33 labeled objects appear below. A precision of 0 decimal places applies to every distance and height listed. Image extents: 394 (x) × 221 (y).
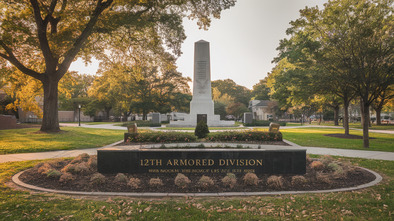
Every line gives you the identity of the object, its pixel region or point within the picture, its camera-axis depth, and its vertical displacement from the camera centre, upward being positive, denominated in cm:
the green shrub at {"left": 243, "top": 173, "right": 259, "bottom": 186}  574 -168
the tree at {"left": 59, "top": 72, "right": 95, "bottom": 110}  2345 +389
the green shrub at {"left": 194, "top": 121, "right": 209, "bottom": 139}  1389 -91
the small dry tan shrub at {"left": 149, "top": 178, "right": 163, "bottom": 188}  567 -172
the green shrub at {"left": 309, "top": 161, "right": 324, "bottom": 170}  724 -165
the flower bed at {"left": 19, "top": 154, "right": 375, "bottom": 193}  557 -177
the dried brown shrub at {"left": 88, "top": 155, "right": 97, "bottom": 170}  712 -154
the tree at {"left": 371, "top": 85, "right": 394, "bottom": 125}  3280 +87
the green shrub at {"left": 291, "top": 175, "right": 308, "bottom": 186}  583 -173
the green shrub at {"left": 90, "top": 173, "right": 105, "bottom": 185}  575 -164
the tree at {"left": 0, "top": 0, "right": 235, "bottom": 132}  1445 +651
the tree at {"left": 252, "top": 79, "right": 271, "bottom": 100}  7640 +891
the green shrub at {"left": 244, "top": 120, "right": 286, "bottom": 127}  3209 -113
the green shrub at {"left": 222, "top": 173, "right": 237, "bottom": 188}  560 -168
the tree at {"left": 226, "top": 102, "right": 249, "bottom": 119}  5522 +165
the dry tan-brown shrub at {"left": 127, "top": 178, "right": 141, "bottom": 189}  554 -171
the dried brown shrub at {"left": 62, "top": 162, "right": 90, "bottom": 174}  659 -158
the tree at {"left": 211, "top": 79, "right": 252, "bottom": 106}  8275 +983
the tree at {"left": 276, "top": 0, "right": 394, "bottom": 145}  1145 +383
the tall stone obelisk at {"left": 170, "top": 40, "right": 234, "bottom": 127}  2998 +343
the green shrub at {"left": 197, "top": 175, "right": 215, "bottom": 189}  553 -169
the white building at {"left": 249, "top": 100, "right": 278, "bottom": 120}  6450 +165
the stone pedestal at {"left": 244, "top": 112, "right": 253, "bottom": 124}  3331 -38
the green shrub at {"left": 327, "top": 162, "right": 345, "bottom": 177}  645 -163
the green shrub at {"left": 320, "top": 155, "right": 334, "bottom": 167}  764 -159
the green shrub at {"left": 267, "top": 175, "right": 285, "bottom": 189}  563 -172
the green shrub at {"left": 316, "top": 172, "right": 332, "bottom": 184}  591 -170
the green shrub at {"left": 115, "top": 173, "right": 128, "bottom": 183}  589 -166
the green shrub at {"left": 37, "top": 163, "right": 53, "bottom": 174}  660 -159
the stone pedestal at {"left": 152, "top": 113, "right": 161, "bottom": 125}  3125 -30
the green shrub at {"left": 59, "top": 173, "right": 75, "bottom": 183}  591 -165
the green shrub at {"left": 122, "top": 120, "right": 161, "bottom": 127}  2989 -123
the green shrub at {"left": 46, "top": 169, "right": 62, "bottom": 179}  617 -160
